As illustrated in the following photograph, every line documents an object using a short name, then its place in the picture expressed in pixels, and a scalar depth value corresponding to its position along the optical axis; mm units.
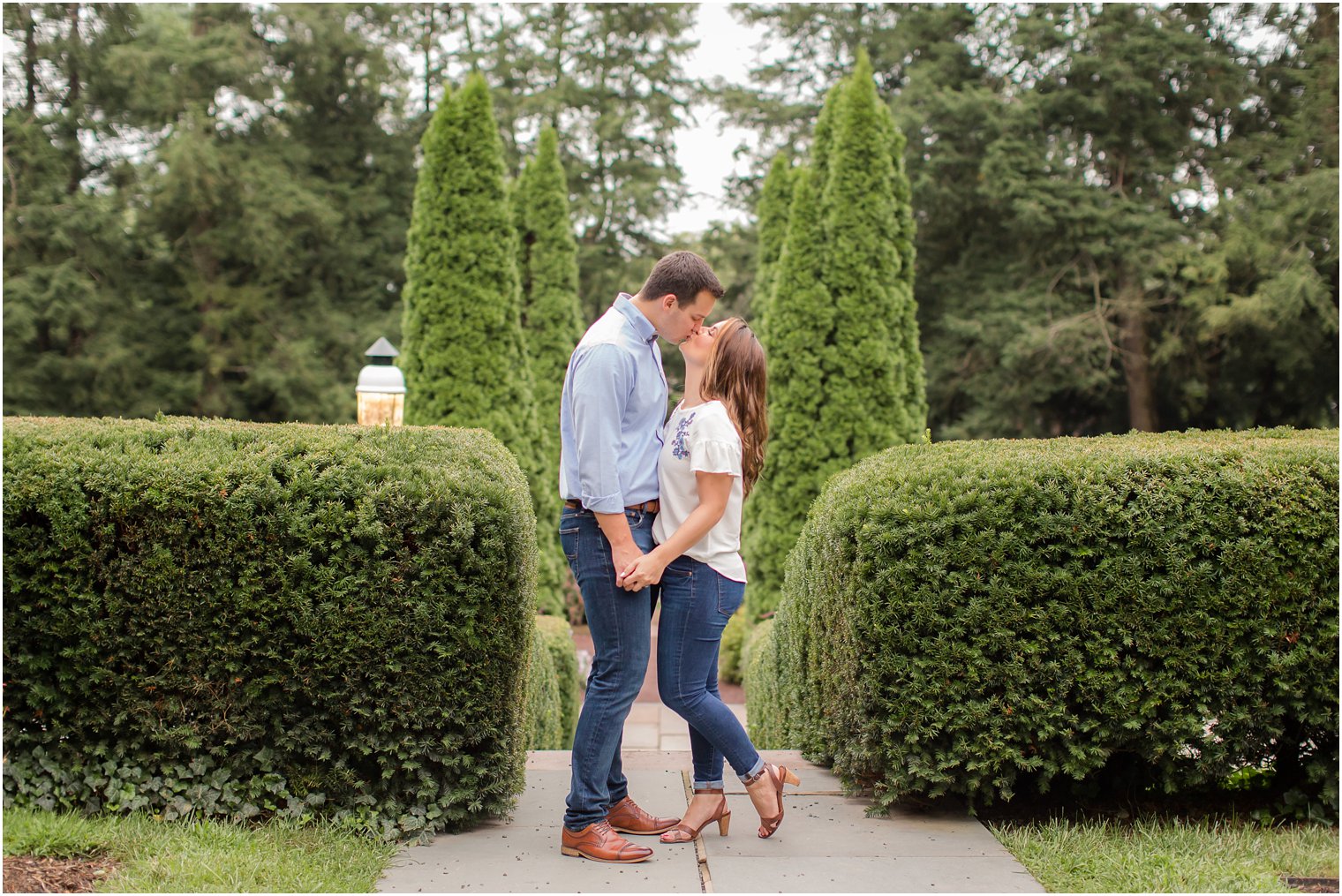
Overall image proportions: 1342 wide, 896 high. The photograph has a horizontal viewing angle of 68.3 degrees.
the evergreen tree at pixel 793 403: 9023
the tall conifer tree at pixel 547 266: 13812
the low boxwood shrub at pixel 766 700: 5230
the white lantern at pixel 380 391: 7215
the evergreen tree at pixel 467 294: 9078
